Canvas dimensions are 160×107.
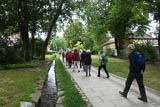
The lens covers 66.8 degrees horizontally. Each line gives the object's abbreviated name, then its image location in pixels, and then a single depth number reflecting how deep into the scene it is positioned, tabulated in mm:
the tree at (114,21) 18423
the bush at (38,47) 24417
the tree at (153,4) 11739
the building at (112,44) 33562
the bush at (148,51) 14145
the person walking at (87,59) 7832
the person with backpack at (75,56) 9773
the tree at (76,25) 20538
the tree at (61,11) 16438
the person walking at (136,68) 3875
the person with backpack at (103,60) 7254
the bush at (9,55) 11044
